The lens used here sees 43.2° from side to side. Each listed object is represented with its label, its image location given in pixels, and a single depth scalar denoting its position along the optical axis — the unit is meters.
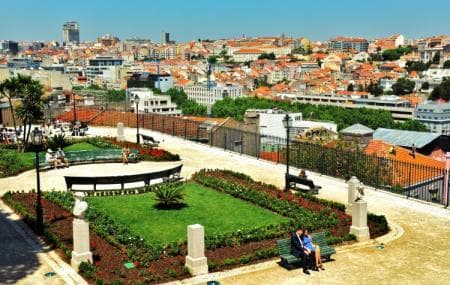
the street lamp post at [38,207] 15.46
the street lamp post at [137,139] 31.09
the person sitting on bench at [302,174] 21.91
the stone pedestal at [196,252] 12.65
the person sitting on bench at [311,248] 13.16
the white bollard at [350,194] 16.65
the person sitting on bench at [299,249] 13.09
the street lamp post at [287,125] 20.80
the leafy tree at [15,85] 30.27
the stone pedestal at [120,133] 31.77
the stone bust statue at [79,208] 12.92
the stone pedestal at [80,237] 12.90
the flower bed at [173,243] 12.85
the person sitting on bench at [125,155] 26.33
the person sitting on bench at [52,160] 25.33
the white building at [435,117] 121.06
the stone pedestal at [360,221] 15.30
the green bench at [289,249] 13.16
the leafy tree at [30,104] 28.70
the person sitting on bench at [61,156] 25.61
